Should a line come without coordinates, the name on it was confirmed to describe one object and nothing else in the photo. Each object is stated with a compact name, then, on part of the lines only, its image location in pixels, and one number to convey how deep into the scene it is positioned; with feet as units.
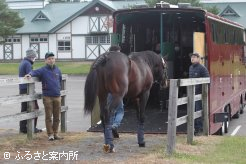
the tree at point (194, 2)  158.26
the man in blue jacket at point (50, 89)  33.27
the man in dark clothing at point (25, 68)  36.45
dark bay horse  29.12
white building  194.39
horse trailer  39.52
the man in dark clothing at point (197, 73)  37.61
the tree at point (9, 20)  167.12
